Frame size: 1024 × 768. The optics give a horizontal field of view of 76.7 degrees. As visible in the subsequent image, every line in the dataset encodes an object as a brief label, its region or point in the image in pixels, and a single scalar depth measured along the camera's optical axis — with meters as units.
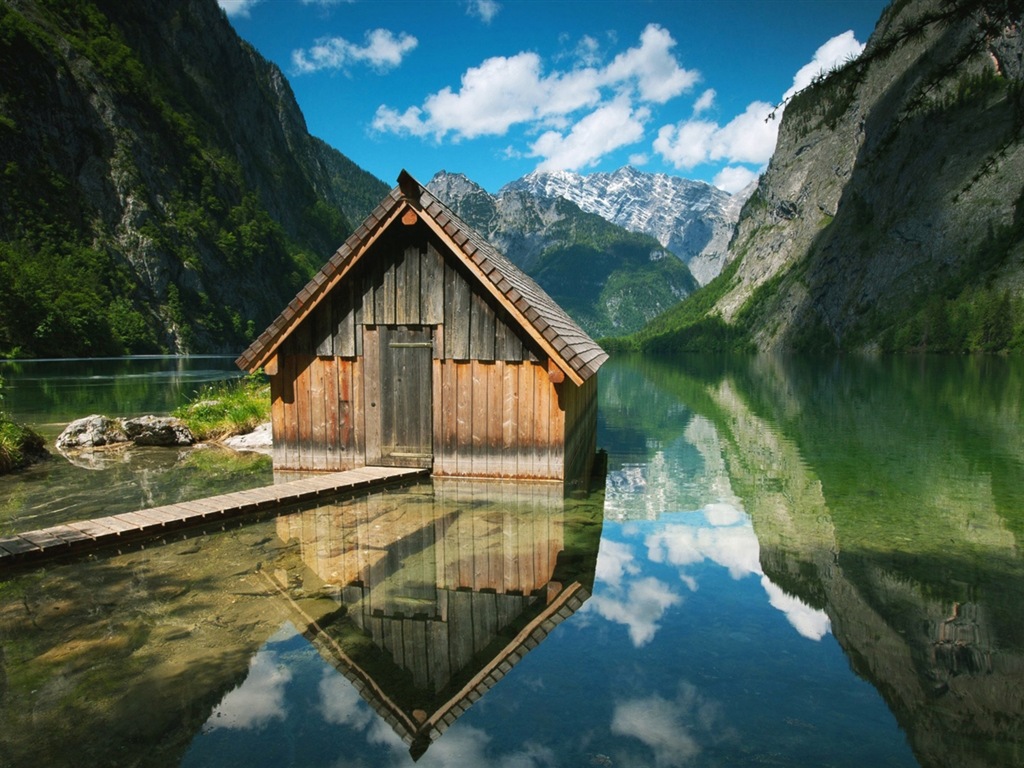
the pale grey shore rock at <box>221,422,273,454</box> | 17.30
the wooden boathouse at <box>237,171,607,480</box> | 12.00
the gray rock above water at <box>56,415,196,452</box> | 17.28
